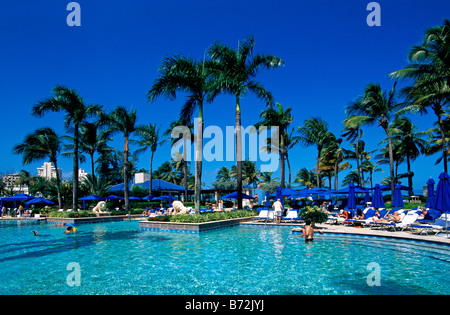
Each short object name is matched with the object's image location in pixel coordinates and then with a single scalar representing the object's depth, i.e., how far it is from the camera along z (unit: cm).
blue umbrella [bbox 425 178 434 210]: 1266
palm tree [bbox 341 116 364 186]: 3316
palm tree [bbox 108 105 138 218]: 2470
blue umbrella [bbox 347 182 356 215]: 1650
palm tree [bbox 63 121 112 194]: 2503
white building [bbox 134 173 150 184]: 4425
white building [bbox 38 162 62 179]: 12341
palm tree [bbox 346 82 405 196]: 2484
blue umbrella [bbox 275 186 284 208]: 1928
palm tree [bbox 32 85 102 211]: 2188
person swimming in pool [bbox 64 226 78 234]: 1528
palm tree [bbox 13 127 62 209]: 2798
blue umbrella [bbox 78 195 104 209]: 2663
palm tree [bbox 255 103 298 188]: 2950
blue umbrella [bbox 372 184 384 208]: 1716
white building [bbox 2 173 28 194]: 7836
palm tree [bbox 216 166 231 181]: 7106
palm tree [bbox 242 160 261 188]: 6044
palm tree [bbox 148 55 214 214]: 1656
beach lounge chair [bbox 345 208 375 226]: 1506
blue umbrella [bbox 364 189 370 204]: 2098
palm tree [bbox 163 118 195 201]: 3333
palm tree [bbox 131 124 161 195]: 3475
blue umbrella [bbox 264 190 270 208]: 2032
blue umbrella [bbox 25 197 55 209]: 2732
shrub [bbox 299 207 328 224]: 1430
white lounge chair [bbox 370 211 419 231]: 1243
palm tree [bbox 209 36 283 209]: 1903
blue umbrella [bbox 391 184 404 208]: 1763
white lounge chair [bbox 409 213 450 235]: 1074
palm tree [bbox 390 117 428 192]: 3316
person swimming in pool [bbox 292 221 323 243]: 1166
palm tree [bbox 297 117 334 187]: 3399
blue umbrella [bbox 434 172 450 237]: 1040
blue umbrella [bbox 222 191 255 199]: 2942
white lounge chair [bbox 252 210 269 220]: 1757
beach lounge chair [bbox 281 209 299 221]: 1700
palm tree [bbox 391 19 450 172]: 1608
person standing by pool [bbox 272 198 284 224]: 1673
